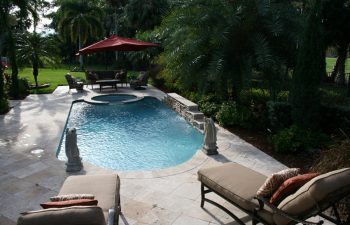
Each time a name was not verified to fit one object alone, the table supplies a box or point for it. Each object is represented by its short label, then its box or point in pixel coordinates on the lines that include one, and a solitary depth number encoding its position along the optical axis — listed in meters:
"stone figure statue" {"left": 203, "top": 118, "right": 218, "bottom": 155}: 7.71
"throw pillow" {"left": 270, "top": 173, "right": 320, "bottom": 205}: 3.78
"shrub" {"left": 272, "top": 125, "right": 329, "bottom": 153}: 7.57
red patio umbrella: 18.09
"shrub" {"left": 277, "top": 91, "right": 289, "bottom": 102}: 11.52
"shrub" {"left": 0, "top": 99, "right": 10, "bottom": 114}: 12.83
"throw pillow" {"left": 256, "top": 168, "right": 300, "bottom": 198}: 3.93
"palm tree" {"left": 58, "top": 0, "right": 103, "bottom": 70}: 31.41
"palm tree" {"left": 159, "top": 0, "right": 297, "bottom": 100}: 10.30
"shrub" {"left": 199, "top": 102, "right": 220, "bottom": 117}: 11.70
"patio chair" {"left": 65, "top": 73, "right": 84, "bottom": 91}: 18.09
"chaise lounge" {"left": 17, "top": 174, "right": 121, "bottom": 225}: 3.01
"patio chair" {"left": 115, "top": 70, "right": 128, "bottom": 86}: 20.33
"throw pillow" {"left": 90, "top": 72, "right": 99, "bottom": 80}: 19.75
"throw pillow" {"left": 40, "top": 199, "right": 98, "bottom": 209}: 3.38
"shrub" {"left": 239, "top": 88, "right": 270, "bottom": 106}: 11.81
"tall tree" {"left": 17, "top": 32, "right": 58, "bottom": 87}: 17.55
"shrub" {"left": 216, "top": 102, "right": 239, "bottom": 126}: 10.26
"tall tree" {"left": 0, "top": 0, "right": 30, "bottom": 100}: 14.43
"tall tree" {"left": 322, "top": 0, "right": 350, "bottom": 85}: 21.53
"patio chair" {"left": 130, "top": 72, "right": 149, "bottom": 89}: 19.16
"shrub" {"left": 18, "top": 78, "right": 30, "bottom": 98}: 17.09
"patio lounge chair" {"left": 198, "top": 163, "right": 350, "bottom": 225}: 3.45
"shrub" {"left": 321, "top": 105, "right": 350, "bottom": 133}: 8.33
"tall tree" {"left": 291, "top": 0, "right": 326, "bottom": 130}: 8.06
